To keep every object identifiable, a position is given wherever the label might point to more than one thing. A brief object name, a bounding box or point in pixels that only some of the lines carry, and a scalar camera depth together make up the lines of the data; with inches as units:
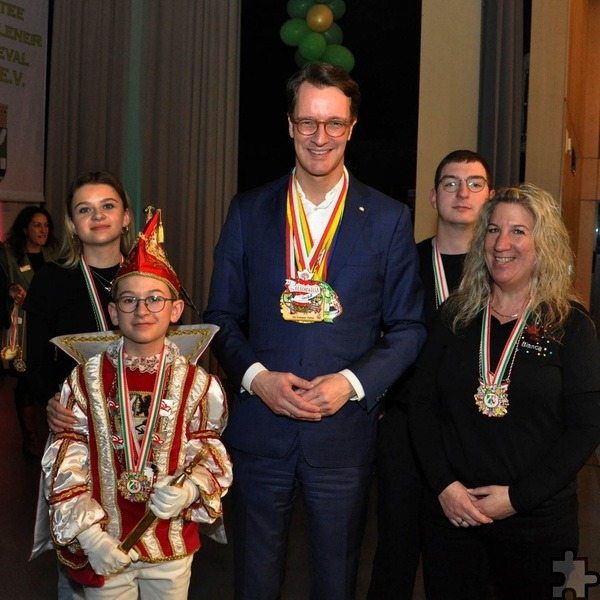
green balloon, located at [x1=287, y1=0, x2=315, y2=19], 253.8
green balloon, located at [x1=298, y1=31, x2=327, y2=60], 248.7
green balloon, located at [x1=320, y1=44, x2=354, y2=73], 248.5
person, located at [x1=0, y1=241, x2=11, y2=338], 211.2
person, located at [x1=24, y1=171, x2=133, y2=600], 99.4
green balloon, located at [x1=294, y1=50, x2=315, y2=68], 256.2
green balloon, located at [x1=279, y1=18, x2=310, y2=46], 252.8
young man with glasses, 95.7
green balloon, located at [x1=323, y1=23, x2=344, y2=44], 254.1
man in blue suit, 82.9
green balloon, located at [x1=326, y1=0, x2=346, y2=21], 255.4
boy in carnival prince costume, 82.9
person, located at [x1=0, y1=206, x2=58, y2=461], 194.9
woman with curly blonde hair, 77.5
